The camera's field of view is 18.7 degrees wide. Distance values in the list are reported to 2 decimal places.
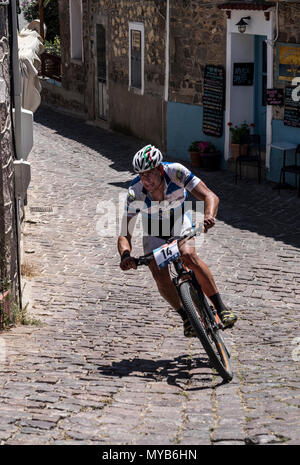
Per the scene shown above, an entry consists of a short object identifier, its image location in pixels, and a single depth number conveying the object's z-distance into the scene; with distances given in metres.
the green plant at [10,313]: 8.30
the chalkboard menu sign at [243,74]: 17.38
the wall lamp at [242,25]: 16.59
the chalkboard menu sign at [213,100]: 17.61
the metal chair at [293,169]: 15.08
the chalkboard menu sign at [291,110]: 15.57
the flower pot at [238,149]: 17.09
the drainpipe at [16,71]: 8.91
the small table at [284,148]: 15.53
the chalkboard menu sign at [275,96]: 15.89
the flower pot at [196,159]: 18.00
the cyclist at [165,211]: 6.77
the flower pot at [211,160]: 17.72
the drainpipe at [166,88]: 19.06
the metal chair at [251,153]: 16.30
